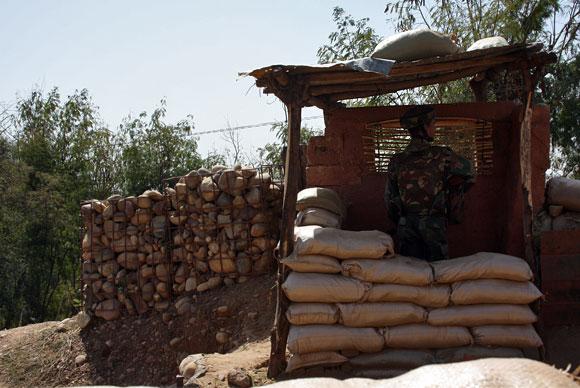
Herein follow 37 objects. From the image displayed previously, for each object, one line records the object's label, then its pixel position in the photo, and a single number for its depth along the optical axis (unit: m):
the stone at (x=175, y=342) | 8.05
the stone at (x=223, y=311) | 7.79
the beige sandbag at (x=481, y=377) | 2.04
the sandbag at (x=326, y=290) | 4.71
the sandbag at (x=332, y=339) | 4.66
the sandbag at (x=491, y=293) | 4.73
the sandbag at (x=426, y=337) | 4.73
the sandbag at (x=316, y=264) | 4.81
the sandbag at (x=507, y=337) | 4.70
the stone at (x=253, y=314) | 7.49
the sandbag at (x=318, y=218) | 5.30
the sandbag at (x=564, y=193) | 5.60
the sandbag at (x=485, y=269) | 4.77
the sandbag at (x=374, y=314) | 4.72
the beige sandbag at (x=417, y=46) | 5.05
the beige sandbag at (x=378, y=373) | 4.60
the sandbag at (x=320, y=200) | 5.63
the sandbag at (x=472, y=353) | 4.65
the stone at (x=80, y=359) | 8.62
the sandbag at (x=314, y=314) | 4.70
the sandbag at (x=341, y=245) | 4.80
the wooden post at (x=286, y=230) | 5.01
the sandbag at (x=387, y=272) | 4.76
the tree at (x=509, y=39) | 12.17
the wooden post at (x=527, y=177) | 5.20
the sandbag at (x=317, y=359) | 4.70
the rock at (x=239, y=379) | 4.92
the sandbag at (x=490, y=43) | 5.28
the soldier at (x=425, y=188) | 5.24
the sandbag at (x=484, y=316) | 4.73
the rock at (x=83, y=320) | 9.23
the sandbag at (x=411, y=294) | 4.76
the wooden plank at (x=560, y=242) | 5.49
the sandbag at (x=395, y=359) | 4.66
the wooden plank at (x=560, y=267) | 5.46
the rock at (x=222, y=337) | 7.56
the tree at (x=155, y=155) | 16.16
